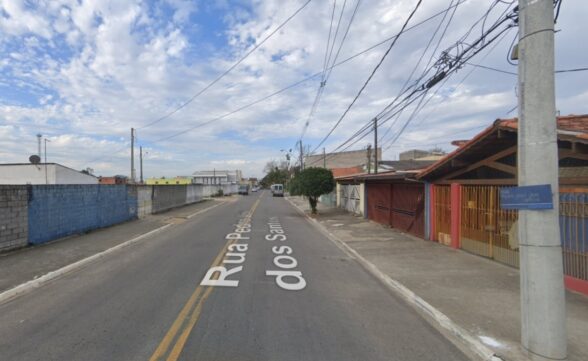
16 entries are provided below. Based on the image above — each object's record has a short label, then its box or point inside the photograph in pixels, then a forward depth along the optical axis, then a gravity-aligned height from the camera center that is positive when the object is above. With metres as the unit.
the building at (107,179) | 63.08 +1.47
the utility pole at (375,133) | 22.85 +3.49
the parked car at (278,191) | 68.62 -0.87
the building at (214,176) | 118.72 +3.88
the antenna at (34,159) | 30.20 +2.48
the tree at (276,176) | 124.78 +3.81
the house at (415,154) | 65.44 +5.84
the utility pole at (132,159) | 44.06 +3.52
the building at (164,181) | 81.56 +1.63
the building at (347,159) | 66.88 +5.18
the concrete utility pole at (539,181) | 3.82 +0.04
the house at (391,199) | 14.36 -0.71
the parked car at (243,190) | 76.62 -0.69
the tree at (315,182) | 25.31 +0.29
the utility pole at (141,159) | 58.19 +4.67
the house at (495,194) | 6.79 -0.24
